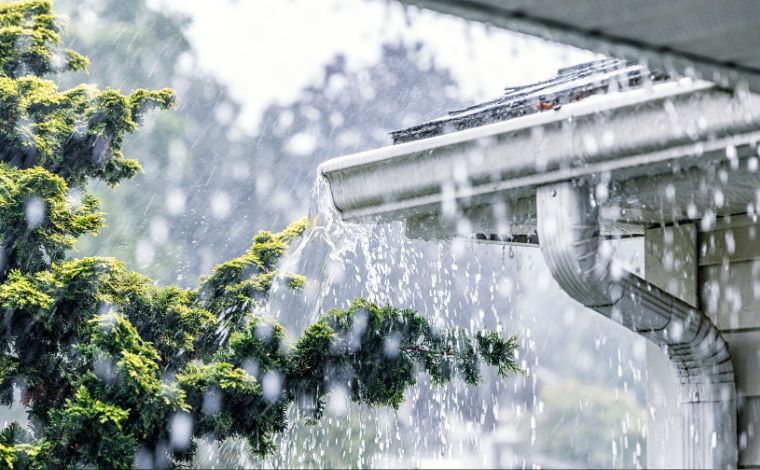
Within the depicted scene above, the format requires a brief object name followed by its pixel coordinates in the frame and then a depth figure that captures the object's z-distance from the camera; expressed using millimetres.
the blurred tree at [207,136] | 17125
